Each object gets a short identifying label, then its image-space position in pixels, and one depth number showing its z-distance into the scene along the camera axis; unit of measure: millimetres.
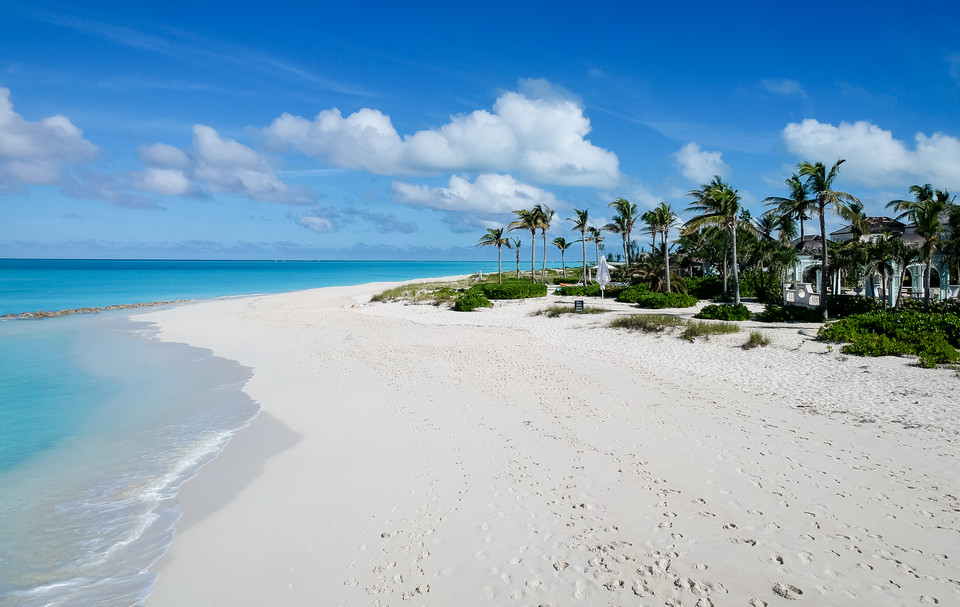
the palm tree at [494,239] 52653
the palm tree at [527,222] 46906
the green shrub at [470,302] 28328
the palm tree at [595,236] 53147
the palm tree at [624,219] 39169
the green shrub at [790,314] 19500
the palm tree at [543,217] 46844
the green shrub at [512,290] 33000
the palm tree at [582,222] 48219
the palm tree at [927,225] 17984
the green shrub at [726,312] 20875
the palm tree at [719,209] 25562
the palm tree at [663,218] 34094
